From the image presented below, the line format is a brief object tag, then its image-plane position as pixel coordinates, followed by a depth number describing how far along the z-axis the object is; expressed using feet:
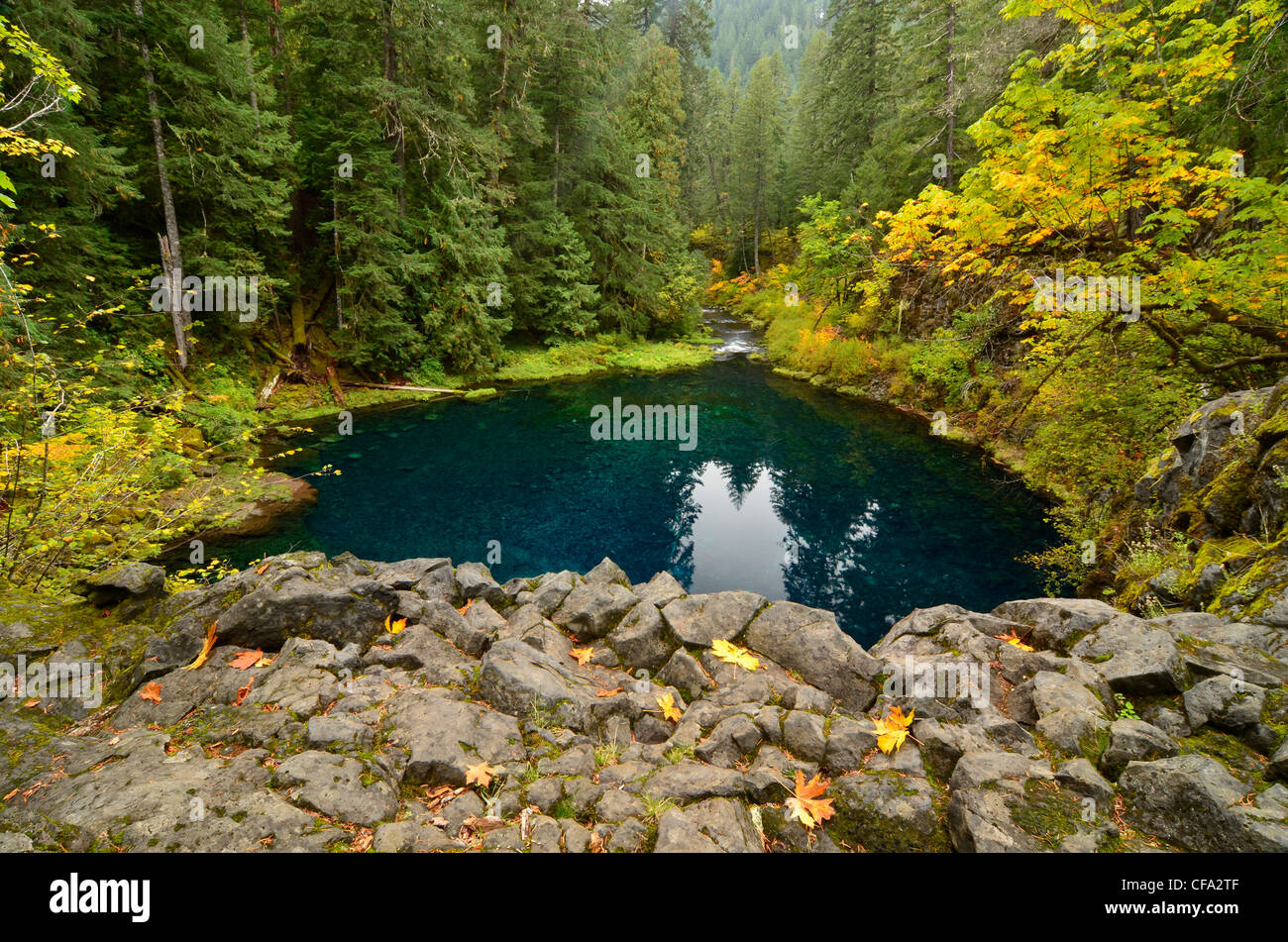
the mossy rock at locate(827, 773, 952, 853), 11.66
